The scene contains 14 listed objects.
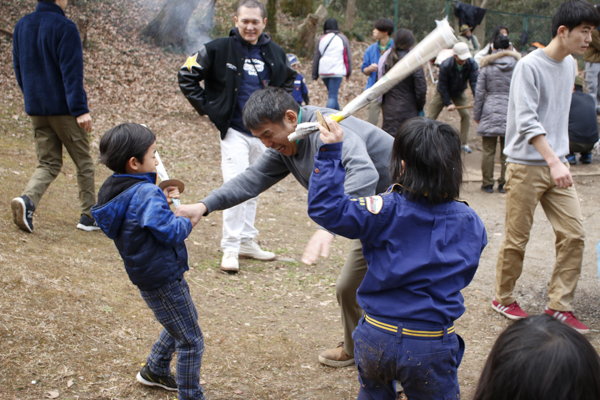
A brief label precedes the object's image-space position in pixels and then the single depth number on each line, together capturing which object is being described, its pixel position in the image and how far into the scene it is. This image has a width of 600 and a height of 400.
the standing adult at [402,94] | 7.88
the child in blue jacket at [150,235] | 2.65
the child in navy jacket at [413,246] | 2.15
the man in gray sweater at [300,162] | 2.73
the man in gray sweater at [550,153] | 3.87
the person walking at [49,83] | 5.20
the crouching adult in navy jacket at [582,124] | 9.17
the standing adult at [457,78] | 8.96
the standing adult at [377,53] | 9.56
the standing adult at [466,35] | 13.41
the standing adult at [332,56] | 11.12
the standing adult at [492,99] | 8.15
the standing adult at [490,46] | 8.92
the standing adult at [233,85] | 5.32
